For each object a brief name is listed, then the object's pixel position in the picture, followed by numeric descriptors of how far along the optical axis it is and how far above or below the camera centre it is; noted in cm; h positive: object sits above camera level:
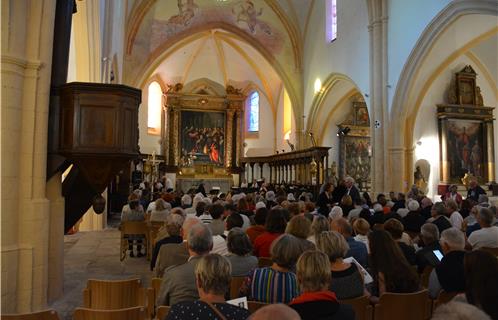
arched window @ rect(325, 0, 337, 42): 1827 +706
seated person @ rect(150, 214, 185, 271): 479 -58
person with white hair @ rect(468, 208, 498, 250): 498 -57
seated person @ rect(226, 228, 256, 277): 357 -60
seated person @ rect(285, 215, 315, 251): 402 -42
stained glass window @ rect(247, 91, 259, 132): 2623 +437
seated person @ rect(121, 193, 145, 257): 792 -62
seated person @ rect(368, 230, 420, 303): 313 -62
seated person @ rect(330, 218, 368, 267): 407 -58
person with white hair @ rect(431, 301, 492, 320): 131 -40
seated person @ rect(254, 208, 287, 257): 452 -51
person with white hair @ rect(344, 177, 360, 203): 934 -13
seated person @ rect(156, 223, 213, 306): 304 -73
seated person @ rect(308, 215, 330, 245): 436 -43
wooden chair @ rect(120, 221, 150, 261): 735 -81
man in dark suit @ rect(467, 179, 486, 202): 935 -14
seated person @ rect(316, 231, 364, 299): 300 -63
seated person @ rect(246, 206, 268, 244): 527 -54
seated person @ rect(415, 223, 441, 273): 418 -59
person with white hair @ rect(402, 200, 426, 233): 634 -55
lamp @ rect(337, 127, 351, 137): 2050 +253
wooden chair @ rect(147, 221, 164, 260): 705 -78
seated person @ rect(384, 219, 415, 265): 429 -47
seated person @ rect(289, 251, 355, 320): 229 -61
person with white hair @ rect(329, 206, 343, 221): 625 -43
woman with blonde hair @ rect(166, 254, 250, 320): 216 -62
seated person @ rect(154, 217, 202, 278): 420 -72
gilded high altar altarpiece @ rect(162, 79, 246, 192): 2450 +298
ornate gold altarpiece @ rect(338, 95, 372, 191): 2052 +183
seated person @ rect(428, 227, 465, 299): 325 -64
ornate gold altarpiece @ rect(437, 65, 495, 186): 1627 +202
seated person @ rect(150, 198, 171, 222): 748 -51
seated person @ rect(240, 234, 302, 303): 293 -66
